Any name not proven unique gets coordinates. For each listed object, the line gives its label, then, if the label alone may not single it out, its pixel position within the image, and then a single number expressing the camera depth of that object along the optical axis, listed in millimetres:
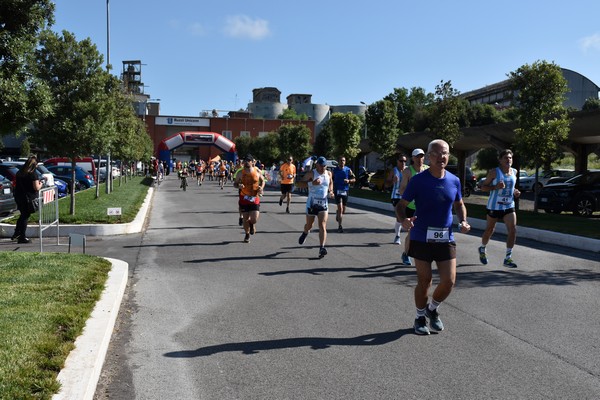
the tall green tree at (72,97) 16141
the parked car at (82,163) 34938
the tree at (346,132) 39750
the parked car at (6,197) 16755
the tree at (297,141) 49484
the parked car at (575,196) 21011
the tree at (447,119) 26938
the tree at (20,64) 8016
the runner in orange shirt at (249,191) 12633
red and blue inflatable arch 59531
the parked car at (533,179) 38119
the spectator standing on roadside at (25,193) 12742
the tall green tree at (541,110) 19172
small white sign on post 14984
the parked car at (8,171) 21780
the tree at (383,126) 36594
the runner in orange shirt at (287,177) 20734
